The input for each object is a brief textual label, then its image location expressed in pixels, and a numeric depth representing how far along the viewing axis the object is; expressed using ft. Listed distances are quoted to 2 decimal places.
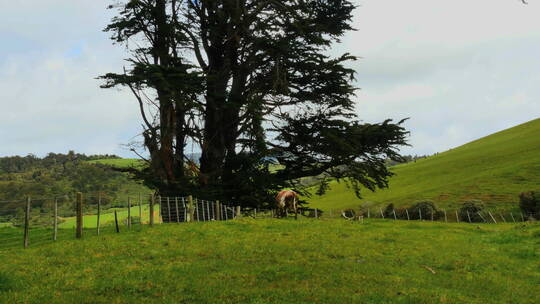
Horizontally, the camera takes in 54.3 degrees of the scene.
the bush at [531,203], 155.67
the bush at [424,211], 163.22
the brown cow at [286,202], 110.32
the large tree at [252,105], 104.76
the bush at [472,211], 164.04
